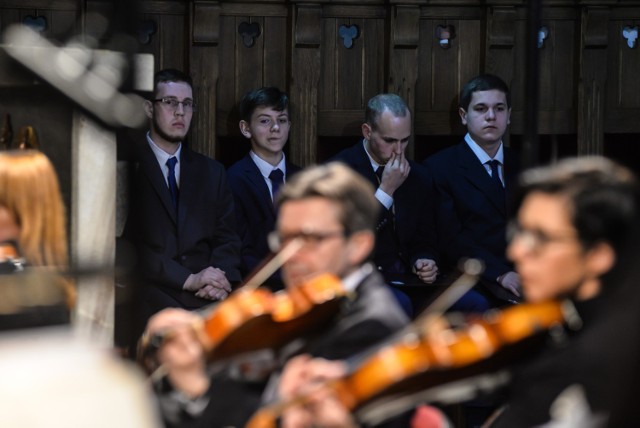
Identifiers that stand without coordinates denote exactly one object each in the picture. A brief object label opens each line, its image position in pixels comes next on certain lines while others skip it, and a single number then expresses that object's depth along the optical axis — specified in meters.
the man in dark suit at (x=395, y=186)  12.30
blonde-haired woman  7.72
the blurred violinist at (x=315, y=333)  6.75
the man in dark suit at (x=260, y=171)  12.35
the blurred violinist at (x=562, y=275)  5.94
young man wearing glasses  11.88
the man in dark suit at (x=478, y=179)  12.29
